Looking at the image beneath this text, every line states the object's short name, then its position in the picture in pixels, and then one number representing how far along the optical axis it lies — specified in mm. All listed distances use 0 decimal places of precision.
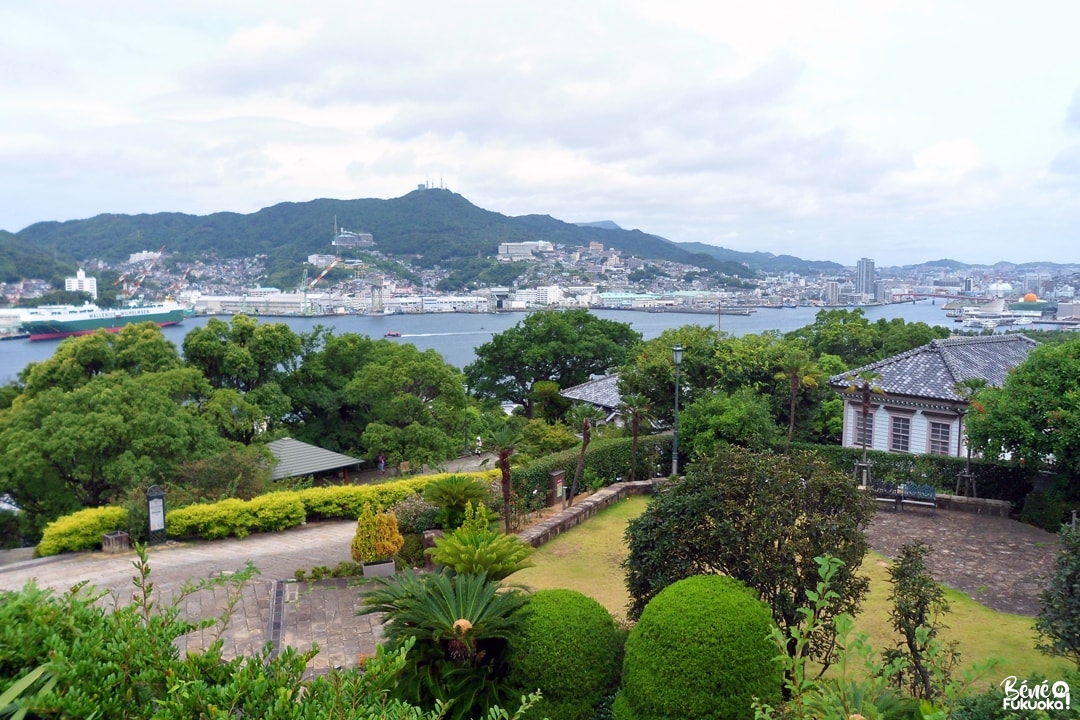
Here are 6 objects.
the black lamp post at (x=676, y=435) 14273
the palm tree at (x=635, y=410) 14414
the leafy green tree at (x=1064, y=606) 5918
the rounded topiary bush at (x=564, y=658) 5562
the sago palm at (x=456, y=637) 5586
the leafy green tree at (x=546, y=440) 17344
